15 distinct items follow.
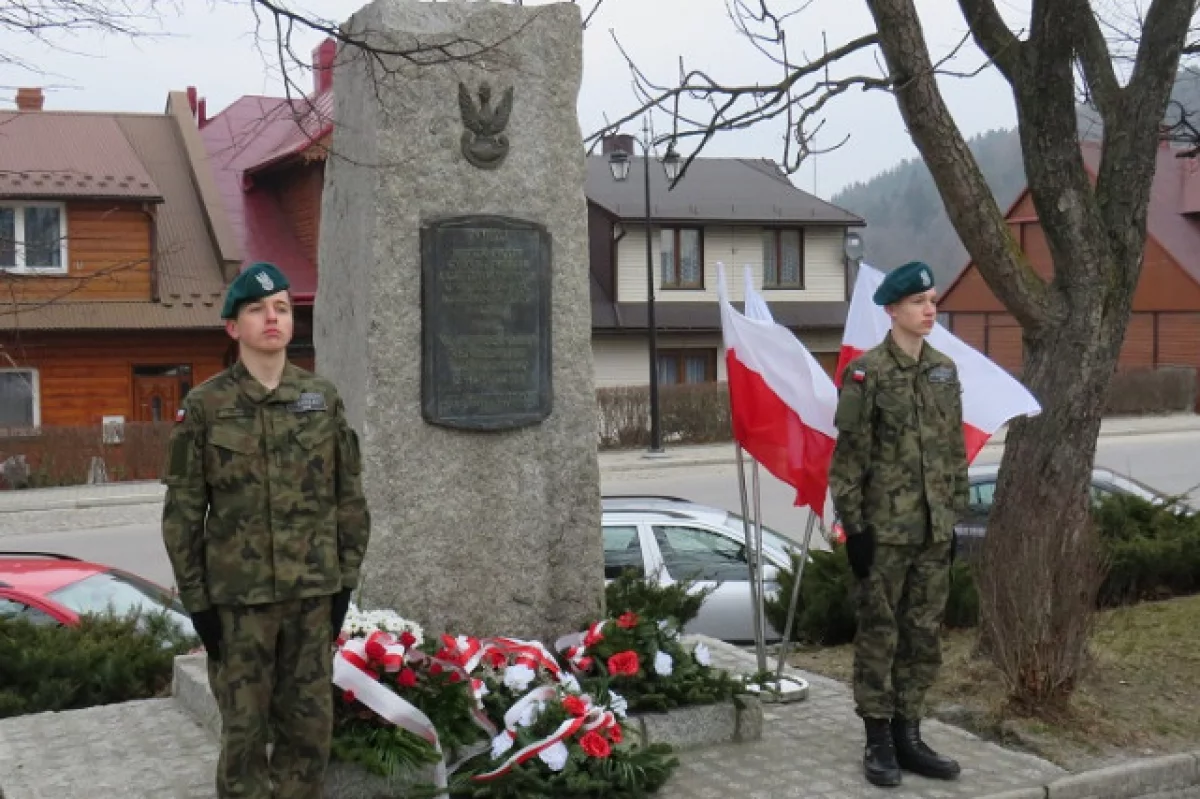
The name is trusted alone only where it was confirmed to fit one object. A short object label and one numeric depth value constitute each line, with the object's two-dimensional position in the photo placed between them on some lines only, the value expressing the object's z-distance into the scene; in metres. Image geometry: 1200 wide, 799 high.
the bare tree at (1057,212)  8.02
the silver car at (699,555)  10.15
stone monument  6.25
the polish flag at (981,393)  6.62
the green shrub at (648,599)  7.00
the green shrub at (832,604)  9.02
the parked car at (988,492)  11.63
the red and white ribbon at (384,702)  5.47
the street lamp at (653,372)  27.52
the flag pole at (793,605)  7.18
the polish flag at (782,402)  6.83
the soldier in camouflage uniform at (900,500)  5.86
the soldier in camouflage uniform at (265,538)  4.84
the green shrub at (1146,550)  10.17
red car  8.30
